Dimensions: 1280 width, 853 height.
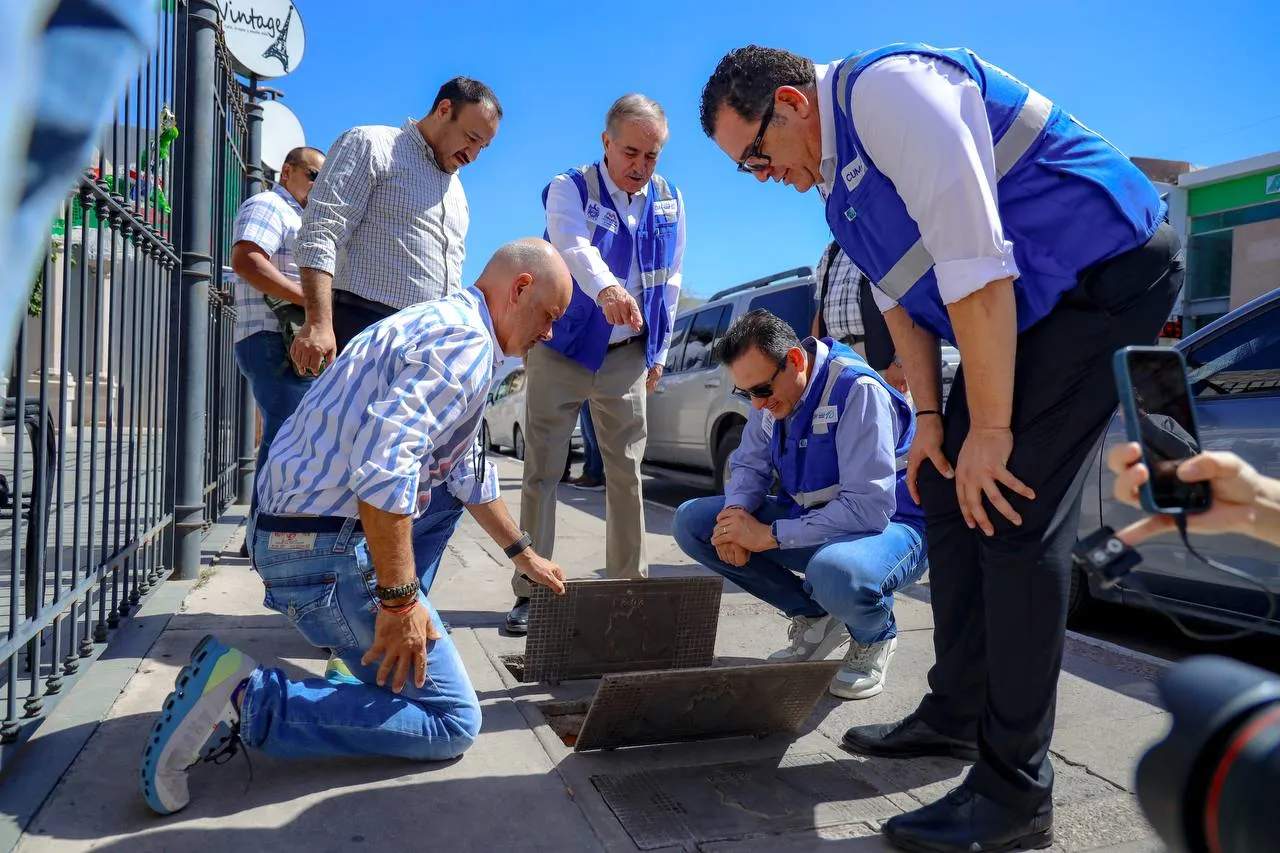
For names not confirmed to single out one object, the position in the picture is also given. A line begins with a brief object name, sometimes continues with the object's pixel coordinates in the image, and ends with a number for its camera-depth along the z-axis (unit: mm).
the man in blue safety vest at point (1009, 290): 1869
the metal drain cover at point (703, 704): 2281
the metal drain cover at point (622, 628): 2910
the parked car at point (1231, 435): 3295
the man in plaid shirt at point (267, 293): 3818
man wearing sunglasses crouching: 2939
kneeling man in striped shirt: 2080
